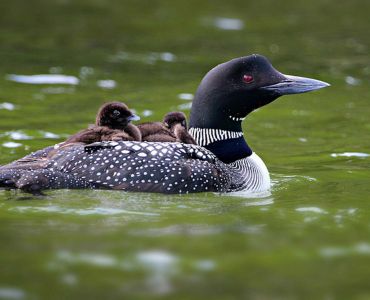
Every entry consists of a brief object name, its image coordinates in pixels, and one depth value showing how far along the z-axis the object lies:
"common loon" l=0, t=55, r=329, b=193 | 13.54
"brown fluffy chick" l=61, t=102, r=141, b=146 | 14.29
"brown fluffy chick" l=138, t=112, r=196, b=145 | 14.72
